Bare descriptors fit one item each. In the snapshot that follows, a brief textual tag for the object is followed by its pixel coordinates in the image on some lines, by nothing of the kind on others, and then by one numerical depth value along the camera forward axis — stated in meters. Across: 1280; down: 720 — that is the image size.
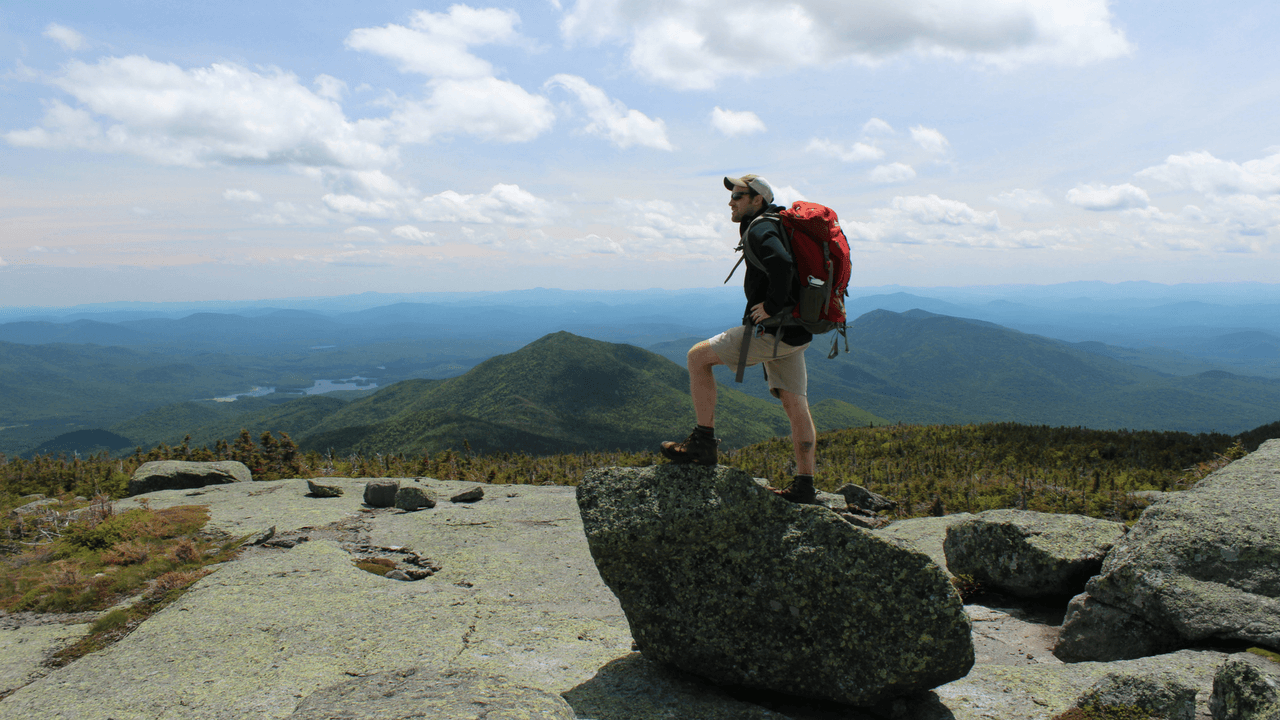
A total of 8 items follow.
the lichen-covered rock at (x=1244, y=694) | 4.74
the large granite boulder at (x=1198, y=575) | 7.35
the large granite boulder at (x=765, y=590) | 6.41
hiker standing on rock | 6.77
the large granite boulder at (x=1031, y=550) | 10.05
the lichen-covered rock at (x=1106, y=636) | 7.95
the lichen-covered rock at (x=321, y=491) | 17.45
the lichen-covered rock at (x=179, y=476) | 18.42
